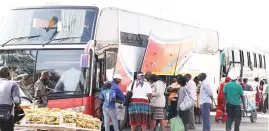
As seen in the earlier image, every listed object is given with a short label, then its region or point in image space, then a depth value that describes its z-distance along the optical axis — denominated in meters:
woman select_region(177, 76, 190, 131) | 16.11
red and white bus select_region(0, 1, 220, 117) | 15.57
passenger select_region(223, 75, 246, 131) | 15.92
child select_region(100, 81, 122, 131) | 15.17
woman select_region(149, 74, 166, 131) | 15.96
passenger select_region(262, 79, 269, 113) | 28.31
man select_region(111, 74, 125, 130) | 15.33
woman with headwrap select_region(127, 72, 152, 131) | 15.17
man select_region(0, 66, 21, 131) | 10.88
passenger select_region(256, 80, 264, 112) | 23.89
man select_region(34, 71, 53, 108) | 14.88
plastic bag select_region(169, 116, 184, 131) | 15.88
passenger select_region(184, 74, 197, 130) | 16.75
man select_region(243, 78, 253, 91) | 23.72
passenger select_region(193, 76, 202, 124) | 21.00
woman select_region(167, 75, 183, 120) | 17.02
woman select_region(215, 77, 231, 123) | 20.09
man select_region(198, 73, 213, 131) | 16.02
